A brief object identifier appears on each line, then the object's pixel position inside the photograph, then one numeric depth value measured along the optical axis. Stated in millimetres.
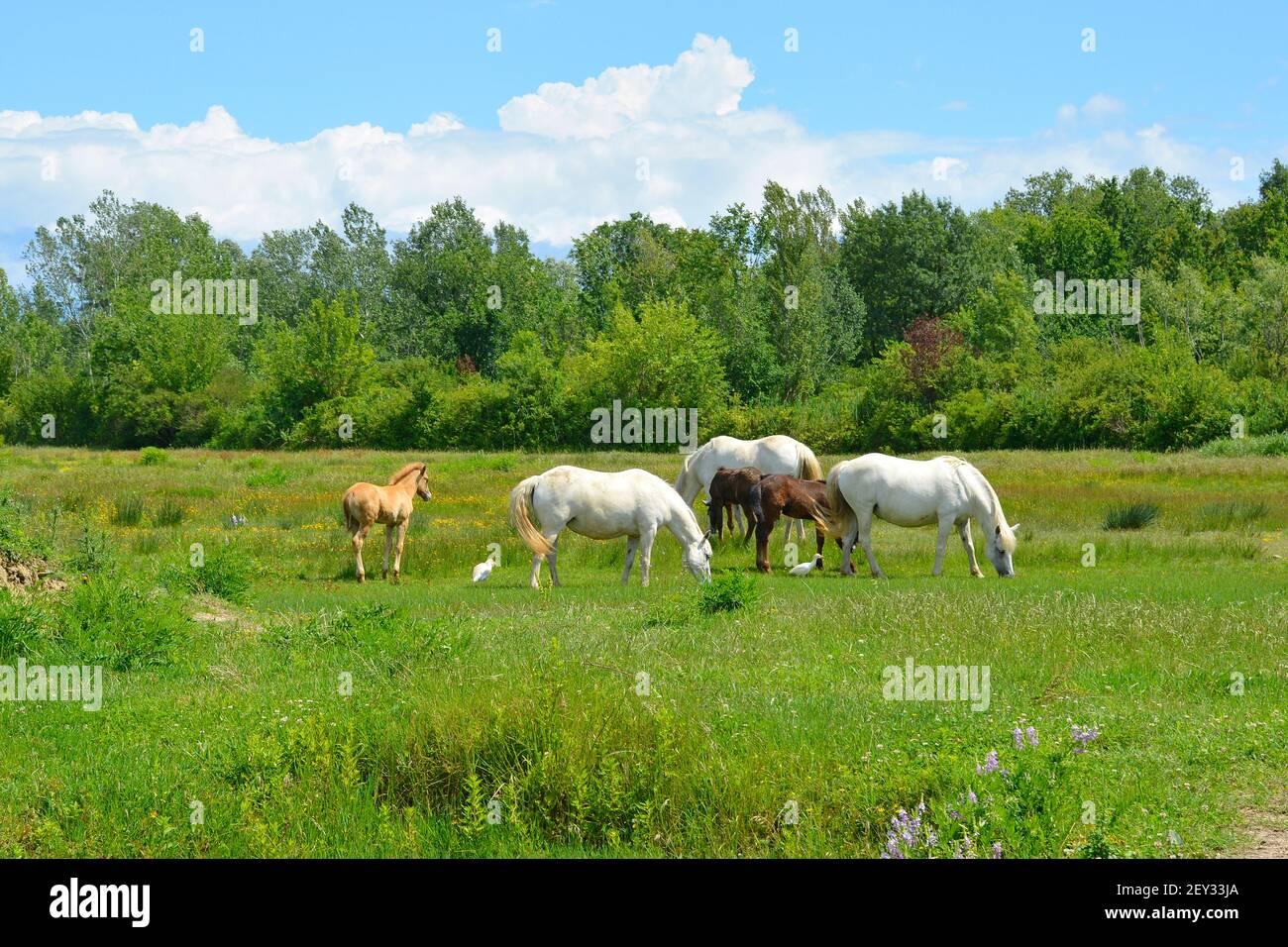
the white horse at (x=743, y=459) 26656
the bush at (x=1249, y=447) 46781
